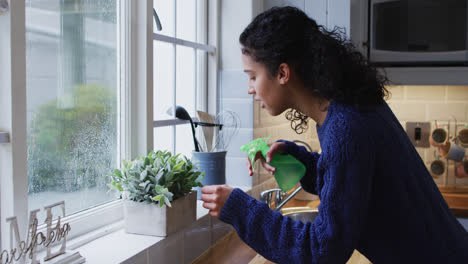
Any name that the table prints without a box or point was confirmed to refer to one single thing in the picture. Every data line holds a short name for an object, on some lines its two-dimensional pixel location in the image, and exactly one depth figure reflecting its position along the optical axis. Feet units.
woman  3.09
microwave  7.87
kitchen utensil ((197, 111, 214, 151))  6.73
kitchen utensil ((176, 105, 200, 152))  6.33
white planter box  4.64
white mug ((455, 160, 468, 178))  9.34
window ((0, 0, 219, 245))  3.83
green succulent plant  4.53
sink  7.22
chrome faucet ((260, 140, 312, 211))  6.88
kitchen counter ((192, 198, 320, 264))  5.58
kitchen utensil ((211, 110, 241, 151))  7.67
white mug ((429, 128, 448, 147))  9.38
